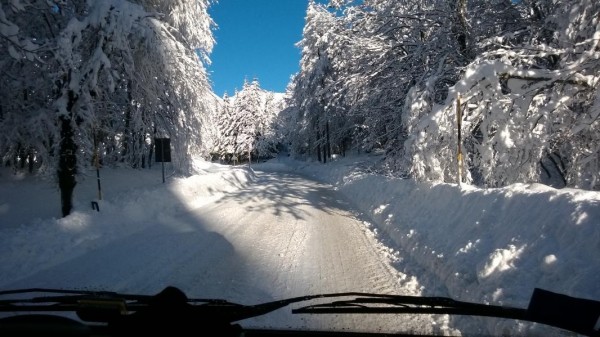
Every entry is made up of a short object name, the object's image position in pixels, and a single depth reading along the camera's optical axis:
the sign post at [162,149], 14.89
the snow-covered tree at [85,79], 9.21
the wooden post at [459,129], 8.41
